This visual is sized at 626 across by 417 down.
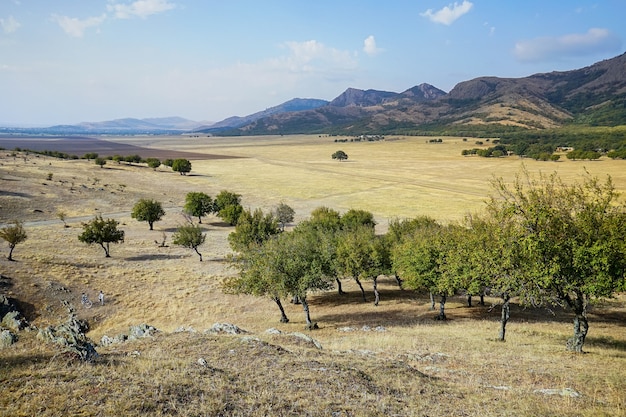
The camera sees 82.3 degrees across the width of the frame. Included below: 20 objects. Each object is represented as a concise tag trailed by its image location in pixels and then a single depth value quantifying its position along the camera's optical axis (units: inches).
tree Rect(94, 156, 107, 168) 6569.9
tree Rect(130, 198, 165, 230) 3225.9
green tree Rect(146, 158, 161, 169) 7076.8
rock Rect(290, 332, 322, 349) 1028.5
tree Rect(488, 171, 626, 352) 919.7
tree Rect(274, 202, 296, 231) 3474.4
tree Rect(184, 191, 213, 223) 3705.7
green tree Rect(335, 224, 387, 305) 1765.5
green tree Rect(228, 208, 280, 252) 2412.3
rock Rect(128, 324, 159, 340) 1043.2
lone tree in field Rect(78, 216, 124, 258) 2395.4
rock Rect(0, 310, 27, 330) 1292.3
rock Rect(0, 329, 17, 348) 855.1
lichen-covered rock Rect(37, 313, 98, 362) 672.4
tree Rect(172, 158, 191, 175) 6929.1
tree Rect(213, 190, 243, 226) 3577.8
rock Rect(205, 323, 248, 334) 1152.2
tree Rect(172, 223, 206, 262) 2433.6
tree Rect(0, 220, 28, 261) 1980.8
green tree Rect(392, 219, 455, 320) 1491.1
